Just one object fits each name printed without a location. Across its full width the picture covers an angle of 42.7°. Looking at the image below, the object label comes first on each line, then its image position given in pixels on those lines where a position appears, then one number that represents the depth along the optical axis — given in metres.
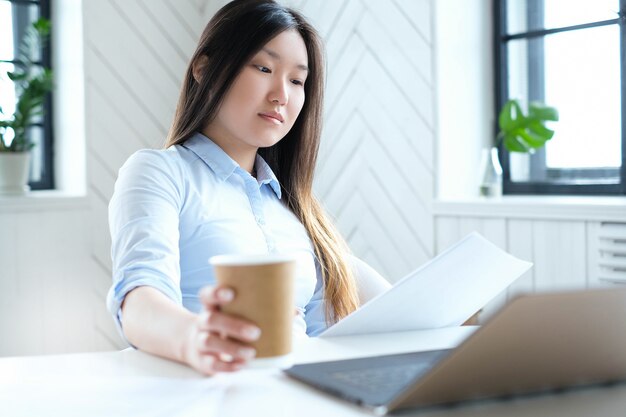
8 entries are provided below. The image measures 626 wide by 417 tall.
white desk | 0.70
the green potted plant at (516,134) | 2.55
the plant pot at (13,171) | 2.85
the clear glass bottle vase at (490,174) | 2.58
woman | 1.42
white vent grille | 2.09
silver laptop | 0.66
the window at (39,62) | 3.11
